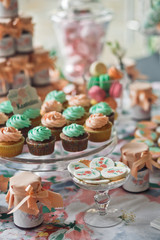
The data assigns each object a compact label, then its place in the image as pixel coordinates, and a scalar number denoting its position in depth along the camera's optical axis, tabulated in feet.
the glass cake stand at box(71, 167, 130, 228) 4.69
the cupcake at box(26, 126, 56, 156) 5.35
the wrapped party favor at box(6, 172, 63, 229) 4.46
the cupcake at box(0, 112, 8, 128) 5.90
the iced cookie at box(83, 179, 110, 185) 4.32
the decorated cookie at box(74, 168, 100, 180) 4.39
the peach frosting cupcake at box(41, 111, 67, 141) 5.73
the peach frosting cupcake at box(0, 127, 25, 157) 5.28
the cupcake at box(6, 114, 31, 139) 5.64
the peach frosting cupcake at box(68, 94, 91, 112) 6.44
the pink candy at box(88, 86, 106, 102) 7.13
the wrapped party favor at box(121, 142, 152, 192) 5.30
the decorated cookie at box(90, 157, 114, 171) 4.71
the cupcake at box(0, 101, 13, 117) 6.14
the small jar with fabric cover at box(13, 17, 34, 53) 7.66
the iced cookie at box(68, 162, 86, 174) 4.56
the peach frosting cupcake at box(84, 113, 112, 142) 5.75
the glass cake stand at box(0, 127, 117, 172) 5.24
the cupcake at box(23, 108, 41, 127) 5.98
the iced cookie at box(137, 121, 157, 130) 7.01
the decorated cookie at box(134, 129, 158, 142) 6.64
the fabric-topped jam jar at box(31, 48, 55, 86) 8.06
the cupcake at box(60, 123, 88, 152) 5.47
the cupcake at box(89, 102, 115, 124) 6.09
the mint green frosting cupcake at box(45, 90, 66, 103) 6.56
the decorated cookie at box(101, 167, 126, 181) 4.40
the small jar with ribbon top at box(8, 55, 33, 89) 7.71
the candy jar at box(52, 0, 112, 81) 9.09
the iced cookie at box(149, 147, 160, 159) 5.91
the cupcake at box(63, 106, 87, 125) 6.00
